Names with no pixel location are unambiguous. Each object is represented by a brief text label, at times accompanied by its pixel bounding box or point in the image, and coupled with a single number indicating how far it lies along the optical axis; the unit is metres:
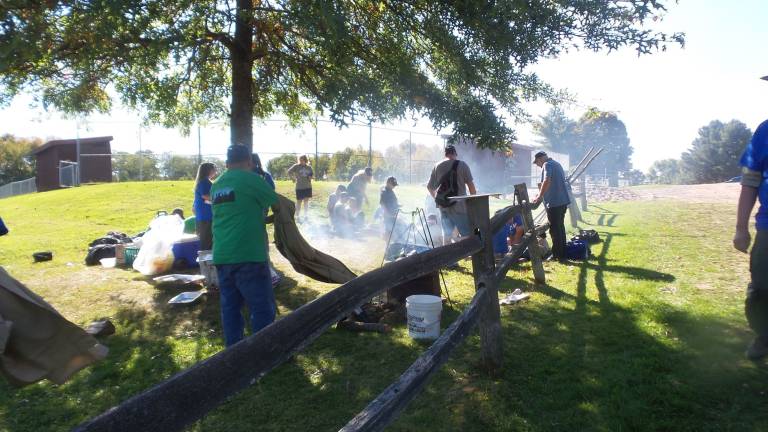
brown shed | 30.84
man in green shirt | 3.94
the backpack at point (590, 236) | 9.27
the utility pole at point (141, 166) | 23.16
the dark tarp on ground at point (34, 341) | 3.18
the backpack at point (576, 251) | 7.91
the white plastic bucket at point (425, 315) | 4.46
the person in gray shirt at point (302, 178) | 12.85
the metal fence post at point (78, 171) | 22.60
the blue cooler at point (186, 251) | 7.89
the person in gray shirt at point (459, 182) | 7.47
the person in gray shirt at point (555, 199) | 7.73
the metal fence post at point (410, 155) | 19.41
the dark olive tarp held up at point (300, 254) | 5.66
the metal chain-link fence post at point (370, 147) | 17.86
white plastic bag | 7.70
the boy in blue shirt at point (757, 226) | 3.23
